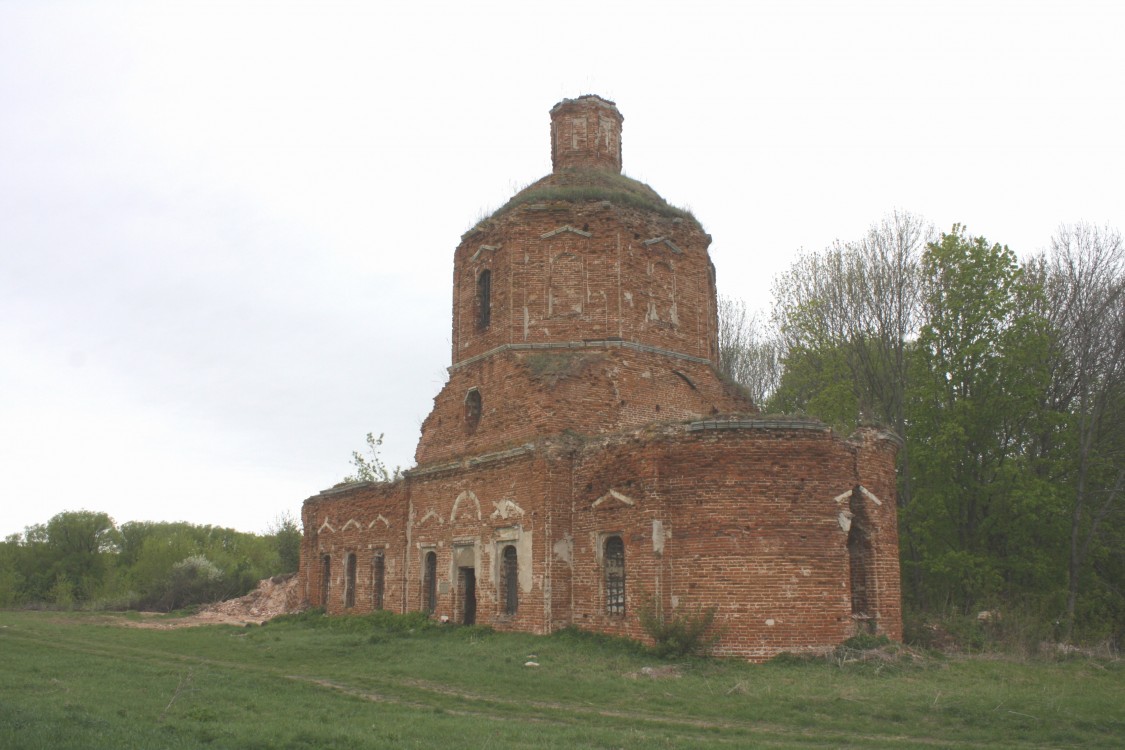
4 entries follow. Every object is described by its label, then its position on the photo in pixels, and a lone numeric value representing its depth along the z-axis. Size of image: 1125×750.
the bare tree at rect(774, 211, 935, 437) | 24.00
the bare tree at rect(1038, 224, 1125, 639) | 20.75
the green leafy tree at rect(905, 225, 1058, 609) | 20.94
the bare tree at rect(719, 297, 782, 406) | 32.16
